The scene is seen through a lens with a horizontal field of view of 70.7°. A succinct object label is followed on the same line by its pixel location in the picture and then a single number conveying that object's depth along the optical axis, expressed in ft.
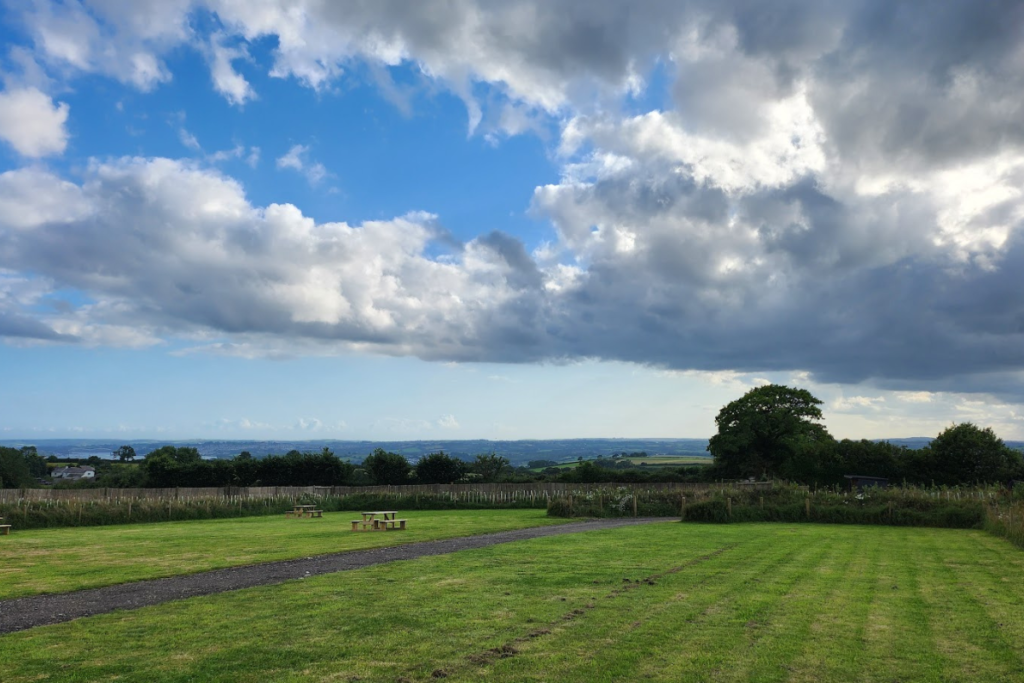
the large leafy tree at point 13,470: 204.23
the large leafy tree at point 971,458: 156.97
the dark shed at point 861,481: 163.06
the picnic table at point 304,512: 122.21
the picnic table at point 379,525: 88.22
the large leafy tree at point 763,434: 194.90
